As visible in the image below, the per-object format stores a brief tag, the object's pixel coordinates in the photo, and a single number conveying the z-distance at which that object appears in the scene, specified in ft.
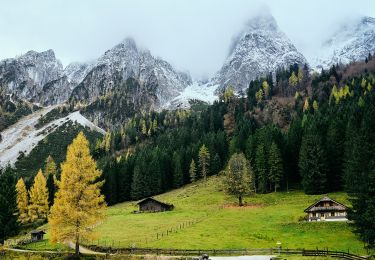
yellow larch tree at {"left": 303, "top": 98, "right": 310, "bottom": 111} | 544.37
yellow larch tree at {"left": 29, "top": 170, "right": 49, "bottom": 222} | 330.54
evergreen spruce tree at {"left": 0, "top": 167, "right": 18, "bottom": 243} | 201.67
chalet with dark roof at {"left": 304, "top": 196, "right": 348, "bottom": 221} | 223.10
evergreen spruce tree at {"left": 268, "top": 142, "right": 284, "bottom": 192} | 333.62
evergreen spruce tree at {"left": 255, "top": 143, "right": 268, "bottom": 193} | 338.95
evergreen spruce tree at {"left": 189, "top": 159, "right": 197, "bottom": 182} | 420.77
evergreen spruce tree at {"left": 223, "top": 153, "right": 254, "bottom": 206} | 298.76
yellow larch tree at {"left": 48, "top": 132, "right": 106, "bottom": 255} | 146.10
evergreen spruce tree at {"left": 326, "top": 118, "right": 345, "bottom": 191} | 308.40
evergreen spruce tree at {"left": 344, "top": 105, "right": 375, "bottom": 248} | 145.94
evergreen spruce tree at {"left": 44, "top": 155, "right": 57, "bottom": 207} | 394.32
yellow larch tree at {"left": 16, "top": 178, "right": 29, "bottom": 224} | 327.47
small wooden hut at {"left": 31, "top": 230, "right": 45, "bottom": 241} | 220.64
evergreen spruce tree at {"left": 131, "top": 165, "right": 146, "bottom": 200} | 403.95
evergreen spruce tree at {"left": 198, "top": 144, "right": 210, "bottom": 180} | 422.82
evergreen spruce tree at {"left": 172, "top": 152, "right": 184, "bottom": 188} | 427.74
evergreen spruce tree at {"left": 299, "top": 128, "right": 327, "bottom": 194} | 302.45
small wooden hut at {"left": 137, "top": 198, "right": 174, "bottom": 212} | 303.99
